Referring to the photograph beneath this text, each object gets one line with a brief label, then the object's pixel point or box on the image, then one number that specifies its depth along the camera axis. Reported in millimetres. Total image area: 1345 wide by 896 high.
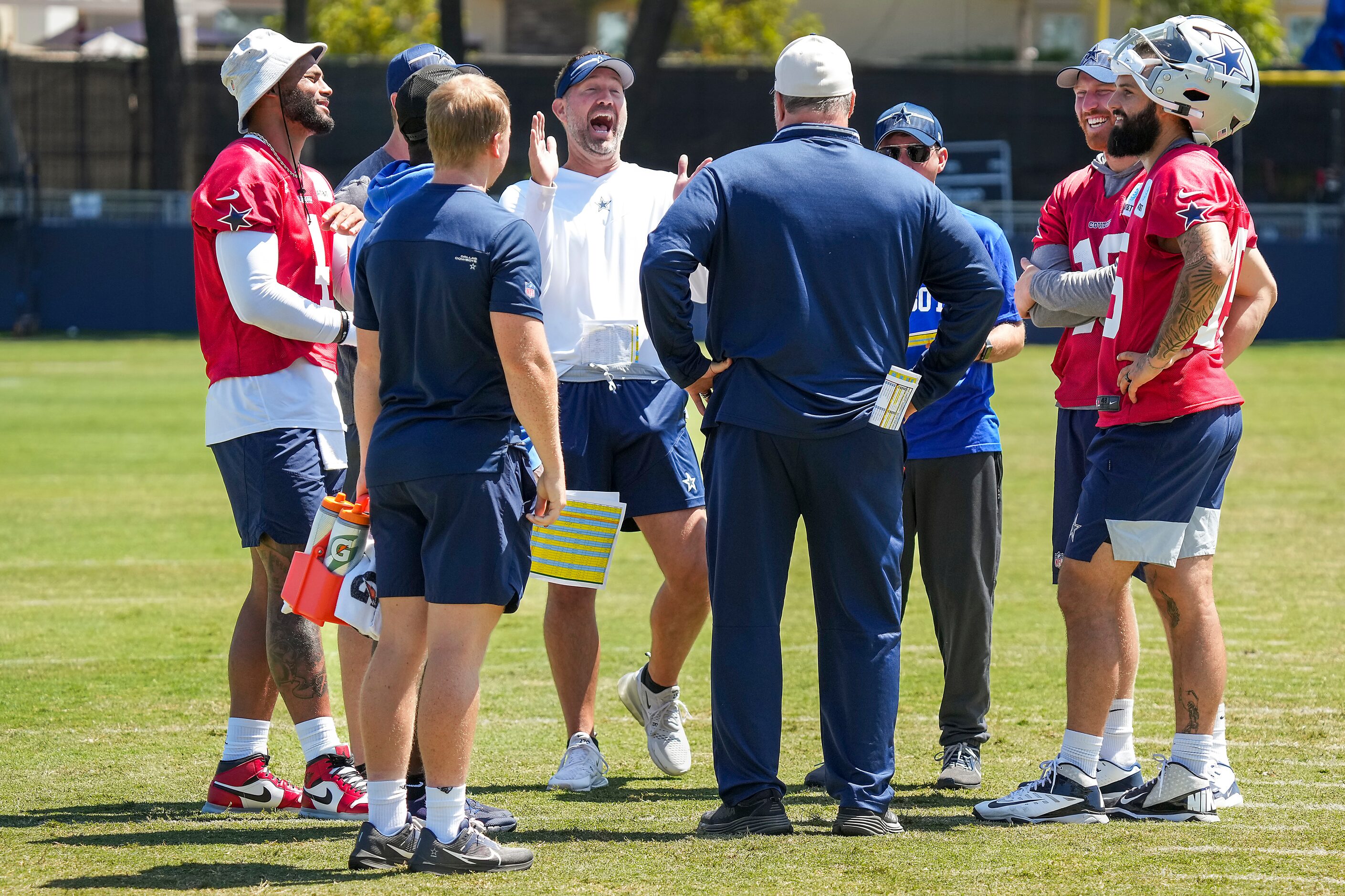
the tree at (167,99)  64125
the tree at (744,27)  85250
